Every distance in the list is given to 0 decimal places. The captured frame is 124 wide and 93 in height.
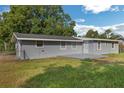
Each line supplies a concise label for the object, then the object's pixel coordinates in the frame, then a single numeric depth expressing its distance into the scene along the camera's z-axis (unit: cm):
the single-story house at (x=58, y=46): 838
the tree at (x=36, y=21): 1288
